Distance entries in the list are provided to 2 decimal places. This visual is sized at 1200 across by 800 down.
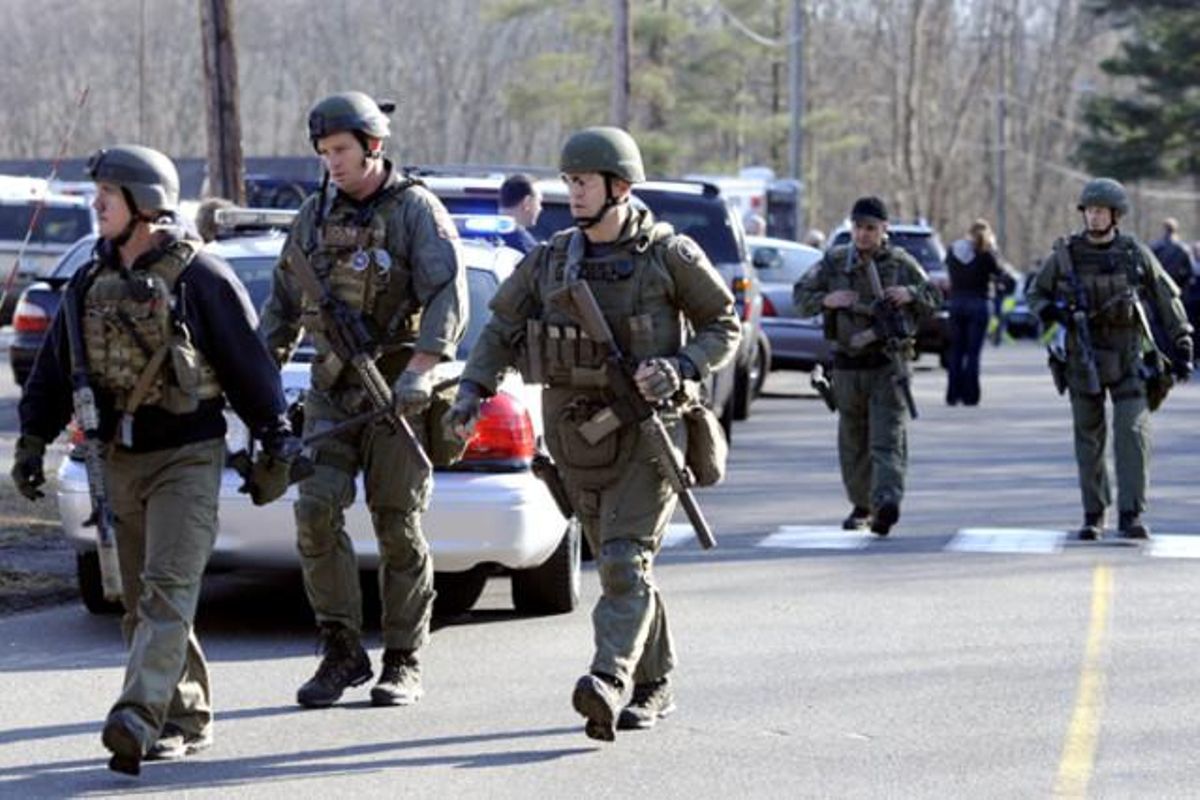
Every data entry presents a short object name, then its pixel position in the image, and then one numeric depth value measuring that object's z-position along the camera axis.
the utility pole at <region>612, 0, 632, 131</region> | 36.41
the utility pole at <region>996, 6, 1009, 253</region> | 80.50
